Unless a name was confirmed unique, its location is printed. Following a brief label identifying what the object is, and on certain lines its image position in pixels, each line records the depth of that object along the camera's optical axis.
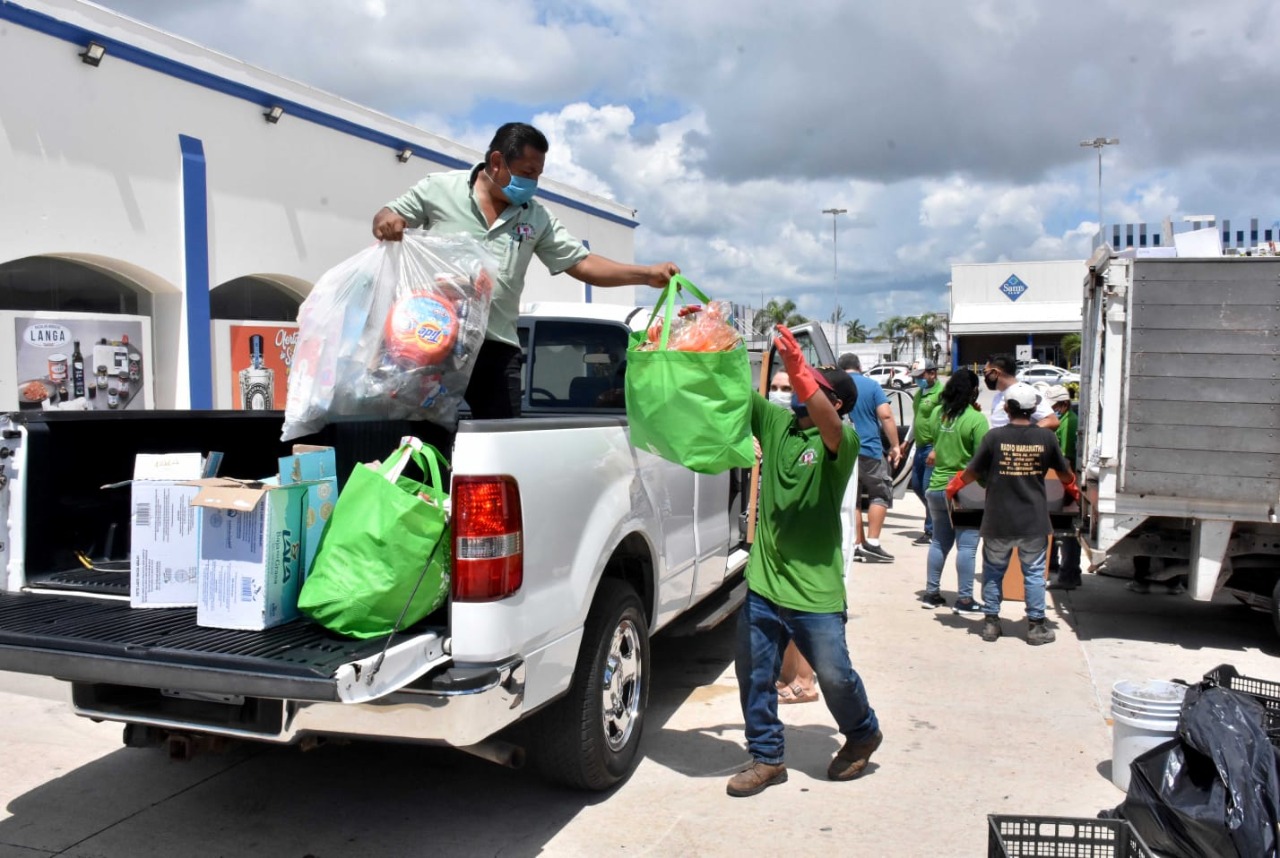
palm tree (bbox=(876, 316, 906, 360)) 103.19
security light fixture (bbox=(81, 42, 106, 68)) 9.55
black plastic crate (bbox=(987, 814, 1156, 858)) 3.03
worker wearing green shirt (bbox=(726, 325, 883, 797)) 4.16
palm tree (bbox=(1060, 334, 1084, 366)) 48.00
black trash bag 3.22
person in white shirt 8.47
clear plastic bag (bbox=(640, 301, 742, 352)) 3.66
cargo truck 6.28
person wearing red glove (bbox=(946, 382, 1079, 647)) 6.70
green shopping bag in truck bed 3.15
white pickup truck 3.02
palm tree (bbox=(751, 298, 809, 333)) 70.61
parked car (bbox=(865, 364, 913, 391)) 45.87
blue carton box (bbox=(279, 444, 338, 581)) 3.39
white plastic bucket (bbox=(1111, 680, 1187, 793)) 4.09
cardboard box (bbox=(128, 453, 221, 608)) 3.53
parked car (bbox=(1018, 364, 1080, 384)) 36.34
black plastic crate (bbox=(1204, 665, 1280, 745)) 3.81
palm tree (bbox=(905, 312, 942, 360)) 95.12
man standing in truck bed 4.38
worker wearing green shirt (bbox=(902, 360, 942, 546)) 9.73
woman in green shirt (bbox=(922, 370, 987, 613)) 7.73
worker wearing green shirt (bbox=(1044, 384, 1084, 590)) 8.34
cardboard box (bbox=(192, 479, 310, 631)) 3.21
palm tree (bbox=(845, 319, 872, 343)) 111.39
